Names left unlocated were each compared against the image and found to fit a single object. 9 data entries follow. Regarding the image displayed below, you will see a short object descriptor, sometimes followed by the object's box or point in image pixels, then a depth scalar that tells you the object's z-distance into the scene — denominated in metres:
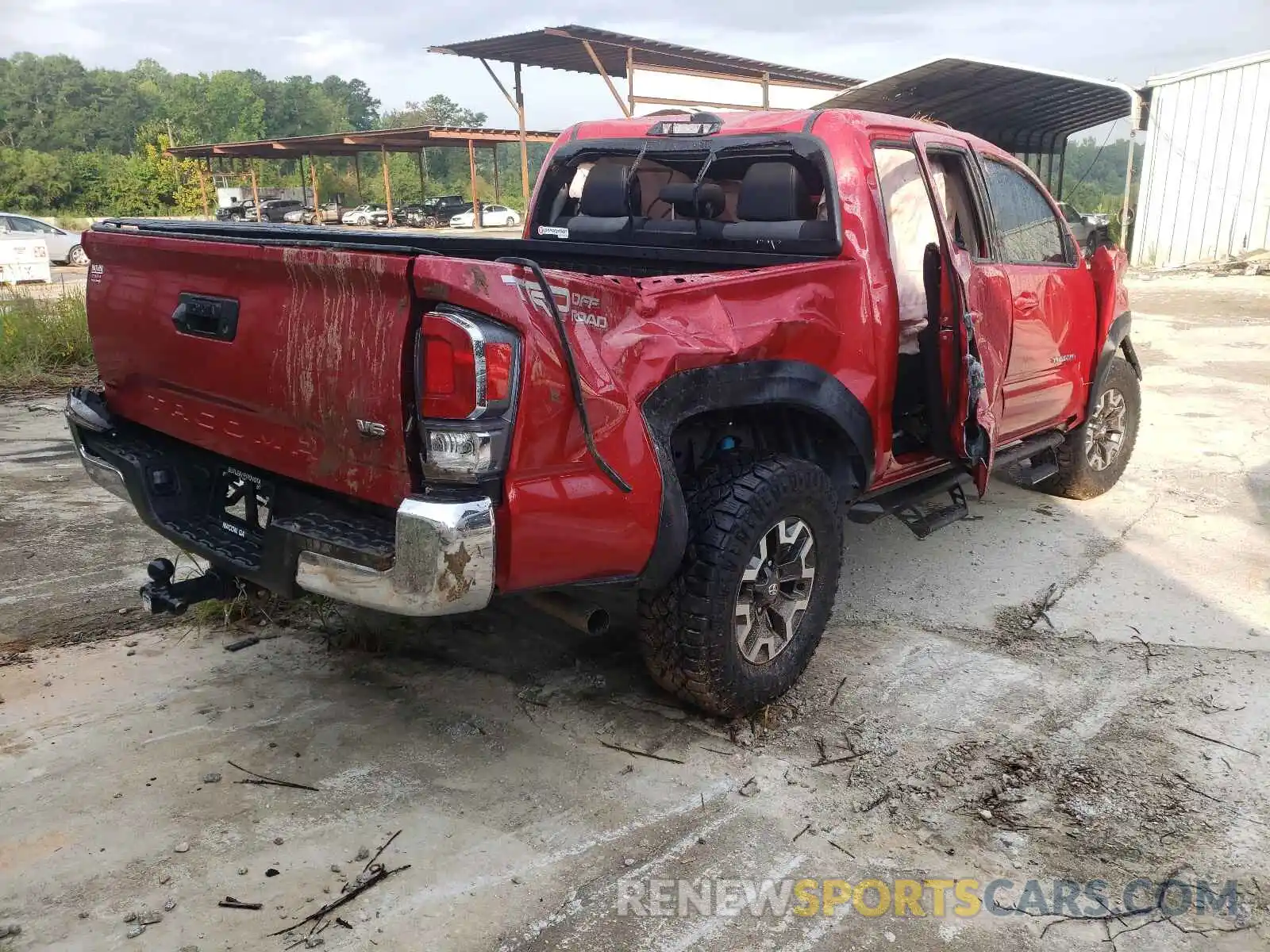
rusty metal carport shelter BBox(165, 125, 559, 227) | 27.55
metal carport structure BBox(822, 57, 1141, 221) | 14.60
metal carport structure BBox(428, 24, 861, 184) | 17.03
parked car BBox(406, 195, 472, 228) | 39.28
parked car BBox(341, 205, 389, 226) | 38.81
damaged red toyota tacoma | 2.39
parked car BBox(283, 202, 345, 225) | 35.94
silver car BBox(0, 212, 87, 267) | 22.00
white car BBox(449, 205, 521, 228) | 41.24
